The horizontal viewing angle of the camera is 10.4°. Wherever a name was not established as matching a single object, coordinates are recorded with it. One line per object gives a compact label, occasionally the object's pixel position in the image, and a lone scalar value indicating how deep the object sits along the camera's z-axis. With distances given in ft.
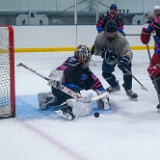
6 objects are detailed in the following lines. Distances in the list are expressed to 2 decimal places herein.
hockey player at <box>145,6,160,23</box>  33.65
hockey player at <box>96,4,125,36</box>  43.44
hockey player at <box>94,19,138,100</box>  27.16
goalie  23.21
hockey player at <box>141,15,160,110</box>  23.61
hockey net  22.95
